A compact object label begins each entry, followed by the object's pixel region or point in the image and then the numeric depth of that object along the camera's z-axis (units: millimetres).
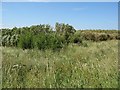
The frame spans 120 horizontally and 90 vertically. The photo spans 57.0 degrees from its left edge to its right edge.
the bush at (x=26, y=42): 4914
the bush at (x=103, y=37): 10770
